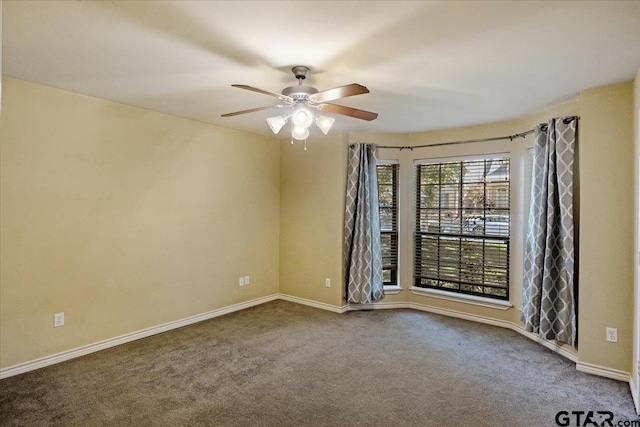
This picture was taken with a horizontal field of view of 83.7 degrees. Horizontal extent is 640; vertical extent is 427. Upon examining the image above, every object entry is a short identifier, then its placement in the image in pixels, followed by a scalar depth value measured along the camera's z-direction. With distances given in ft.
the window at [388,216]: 16.42
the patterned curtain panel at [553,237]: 10.62
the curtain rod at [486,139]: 11.70
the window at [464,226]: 14.29
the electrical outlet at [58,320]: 10.41
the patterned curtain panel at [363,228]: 15.35
